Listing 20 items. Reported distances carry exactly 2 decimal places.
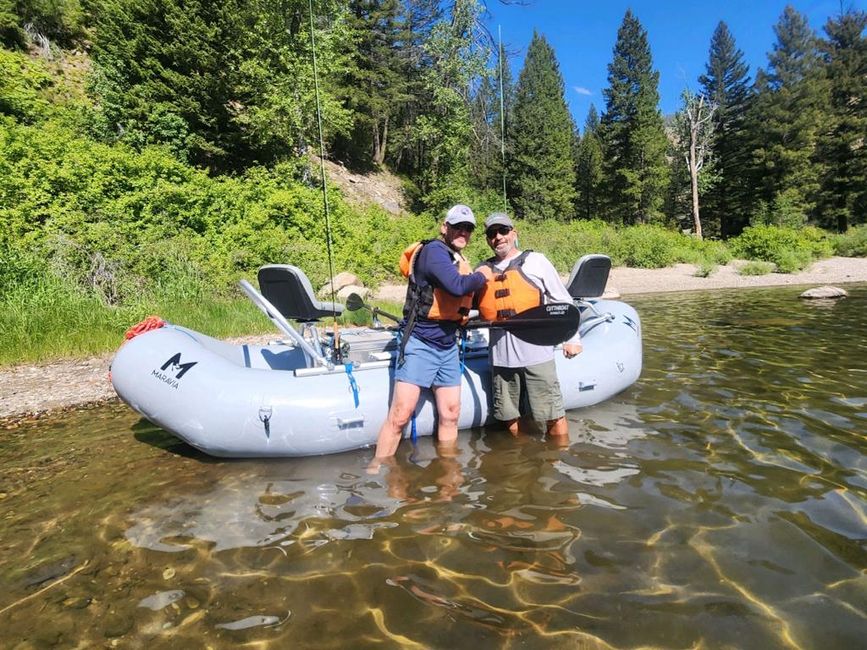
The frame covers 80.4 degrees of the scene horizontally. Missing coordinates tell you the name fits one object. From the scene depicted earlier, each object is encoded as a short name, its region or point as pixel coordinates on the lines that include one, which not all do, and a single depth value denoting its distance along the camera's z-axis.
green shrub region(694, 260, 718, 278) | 17.19
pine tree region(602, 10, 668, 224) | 32.66
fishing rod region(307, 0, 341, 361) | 4.08
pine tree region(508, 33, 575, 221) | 32.03
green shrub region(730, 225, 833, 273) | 18.52
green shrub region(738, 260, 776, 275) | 17.21
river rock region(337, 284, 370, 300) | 11.55
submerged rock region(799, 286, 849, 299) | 11.37
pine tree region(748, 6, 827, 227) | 30.03
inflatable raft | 3.58
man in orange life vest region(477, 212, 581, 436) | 3.56
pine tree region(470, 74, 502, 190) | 32.72
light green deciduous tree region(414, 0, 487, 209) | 24.59
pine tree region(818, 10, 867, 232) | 30.16
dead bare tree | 30.25
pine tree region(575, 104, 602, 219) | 40.84
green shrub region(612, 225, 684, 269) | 19.09
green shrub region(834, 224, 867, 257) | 20.42
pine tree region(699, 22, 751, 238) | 33.75
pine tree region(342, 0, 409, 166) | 26.14
